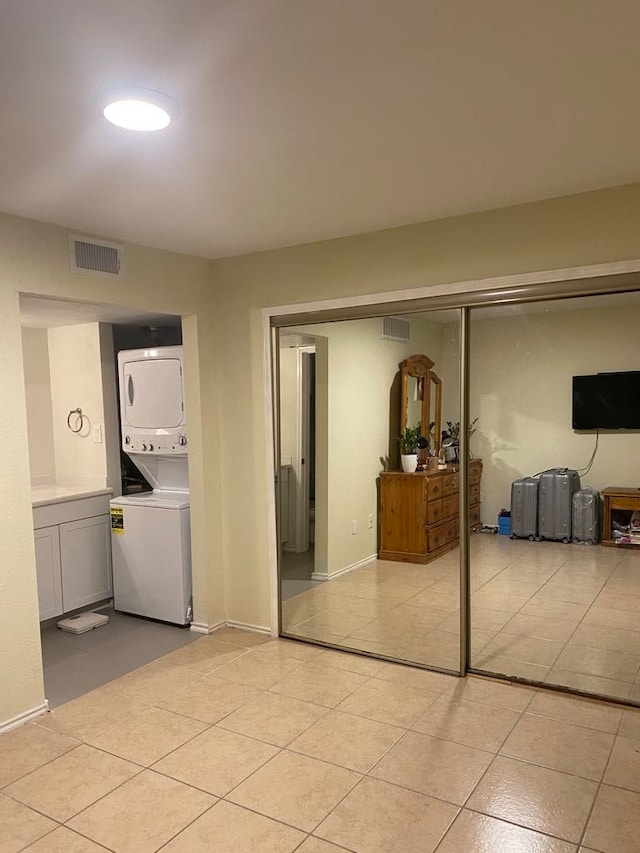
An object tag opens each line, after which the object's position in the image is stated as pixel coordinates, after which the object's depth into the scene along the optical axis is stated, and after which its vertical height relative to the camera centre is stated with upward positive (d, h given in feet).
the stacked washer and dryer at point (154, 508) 13.73 -2.73
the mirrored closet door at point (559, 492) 10.57 -2.10
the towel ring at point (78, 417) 16.12 -0.81
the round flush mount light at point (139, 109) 5.84 +2.65
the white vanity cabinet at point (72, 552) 13.76 -3.78
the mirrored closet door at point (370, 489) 12.18 -2.41
